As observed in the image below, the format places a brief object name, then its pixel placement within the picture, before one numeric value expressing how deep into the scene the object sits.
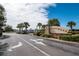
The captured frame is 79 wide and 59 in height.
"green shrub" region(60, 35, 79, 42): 6.73
